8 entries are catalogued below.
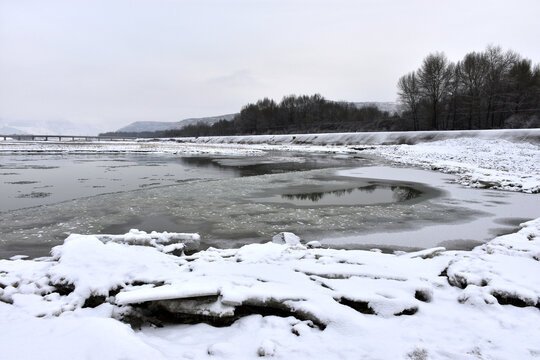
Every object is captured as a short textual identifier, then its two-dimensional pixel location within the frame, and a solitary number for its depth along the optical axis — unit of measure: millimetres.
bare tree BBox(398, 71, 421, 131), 59469
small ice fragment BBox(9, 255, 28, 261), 5625
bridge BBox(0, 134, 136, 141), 96012
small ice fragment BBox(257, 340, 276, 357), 2990
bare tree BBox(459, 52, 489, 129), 51125
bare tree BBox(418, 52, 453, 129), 54062
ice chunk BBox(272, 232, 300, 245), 6363
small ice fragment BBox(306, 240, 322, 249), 6272
